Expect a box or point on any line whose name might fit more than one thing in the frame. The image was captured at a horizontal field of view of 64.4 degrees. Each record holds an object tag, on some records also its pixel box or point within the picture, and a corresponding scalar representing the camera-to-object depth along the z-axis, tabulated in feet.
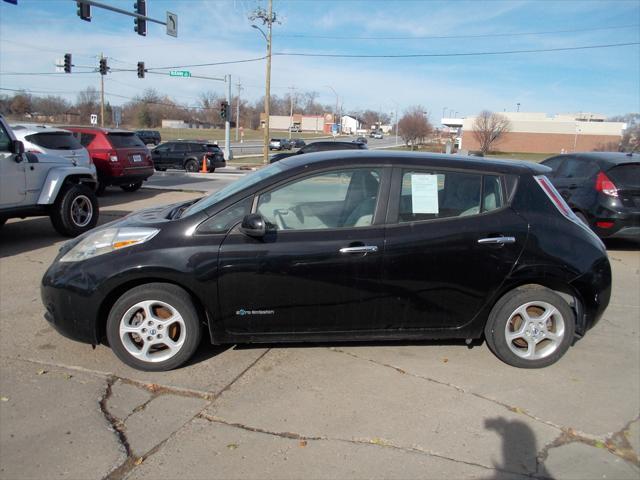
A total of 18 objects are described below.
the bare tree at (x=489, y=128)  216.43
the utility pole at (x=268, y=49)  94.22
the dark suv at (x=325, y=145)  70.26
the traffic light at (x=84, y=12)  58.44
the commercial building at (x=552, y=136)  244.83
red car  43.27
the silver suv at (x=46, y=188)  23.30
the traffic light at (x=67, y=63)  96.68
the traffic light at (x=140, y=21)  65.07
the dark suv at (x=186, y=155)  85.76
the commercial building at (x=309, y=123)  432.66
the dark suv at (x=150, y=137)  168.45
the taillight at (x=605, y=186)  24.93
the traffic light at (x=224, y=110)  105.29
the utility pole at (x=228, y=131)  106.95
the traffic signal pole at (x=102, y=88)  166.51
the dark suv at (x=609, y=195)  24.77
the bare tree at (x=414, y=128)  210.59
